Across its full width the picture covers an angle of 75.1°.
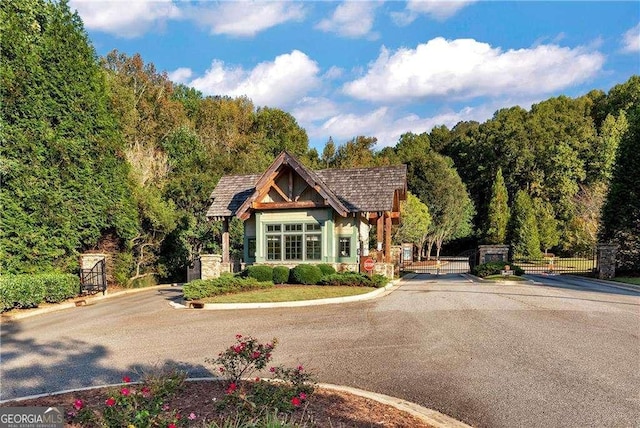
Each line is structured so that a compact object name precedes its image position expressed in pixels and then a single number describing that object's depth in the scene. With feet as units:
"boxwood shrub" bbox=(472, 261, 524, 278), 75.31
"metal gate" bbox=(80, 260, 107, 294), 60.85
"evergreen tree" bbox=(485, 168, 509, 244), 151.53
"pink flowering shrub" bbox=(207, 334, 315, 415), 14.17
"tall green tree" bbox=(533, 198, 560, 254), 141.38
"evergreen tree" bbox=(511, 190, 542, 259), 135.44
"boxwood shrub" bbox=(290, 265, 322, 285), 60.13
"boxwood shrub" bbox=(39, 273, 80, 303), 50.37
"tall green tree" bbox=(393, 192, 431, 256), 128.36
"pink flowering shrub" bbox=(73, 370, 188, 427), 12.43
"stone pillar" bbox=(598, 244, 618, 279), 74.54
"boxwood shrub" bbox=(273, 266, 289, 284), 61.75
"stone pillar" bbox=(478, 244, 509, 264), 83.56
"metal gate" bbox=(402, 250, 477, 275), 107.93
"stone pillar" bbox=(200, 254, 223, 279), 69.92
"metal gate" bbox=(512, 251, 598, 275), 100.72
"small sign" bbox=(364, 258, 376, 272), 64.44
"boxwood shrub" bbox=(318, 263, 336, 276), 63.26
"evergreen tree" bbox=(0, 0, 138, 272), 54.39
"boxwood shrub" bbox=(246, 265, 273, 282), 61.00
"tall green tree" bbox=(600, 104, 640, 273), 78.89
